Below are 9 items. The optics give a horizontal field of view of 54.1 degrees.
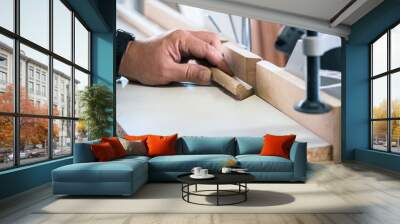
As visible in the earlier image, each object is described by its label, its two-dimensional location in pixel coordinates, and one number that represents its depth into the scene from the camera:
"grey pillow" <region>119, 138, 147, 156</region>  6.79
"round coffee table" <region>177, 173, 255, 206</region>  4.58
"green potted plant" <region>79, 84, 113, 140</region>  7.83
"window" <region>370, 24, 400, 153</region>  7.89
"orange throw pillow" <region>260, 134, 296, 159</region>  6.54
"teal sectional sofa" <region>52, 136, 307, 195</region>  4.98
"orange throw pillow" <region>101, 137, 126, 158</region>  6.21
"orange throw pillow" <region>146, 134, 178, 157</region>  6.85
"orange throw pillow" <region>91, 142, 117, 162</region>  5.77
